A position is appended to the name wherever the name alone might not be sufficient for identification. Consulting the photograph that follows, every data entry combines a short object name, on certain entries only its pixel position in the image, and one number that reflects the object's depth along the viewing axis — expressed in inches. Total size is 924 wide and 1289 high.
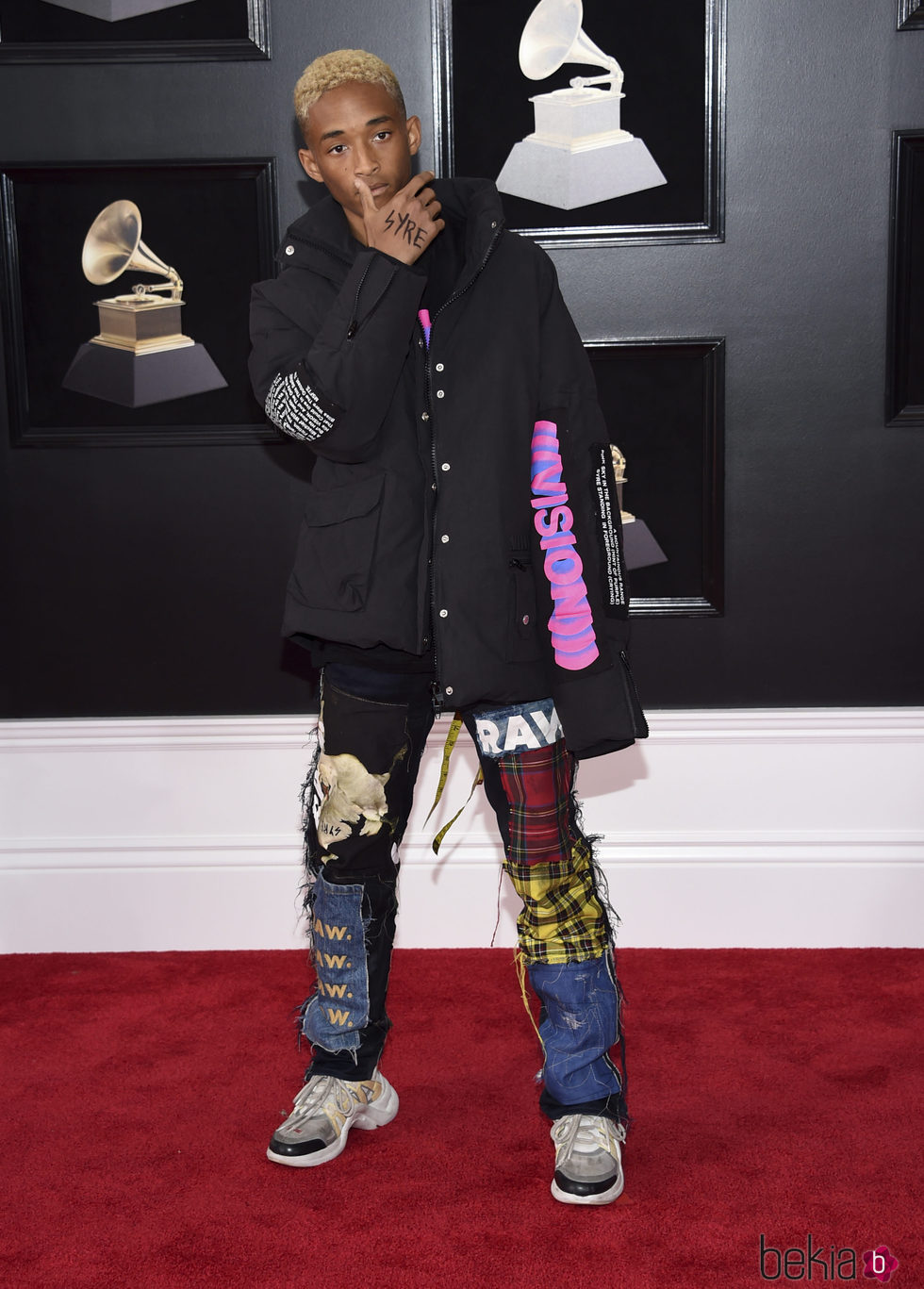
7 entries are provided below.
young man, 73.2
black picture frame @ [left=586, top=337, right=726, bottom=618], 109.3
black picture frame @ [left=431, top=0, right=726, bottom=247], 104.3
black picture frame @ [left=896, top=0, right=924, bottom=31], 103.1
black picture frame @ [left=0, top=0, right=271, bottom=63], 105.7
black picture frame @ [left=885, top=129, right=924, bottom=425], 105.5
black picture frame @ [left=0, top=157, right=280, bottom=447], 108.0
